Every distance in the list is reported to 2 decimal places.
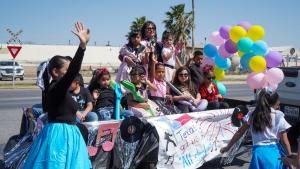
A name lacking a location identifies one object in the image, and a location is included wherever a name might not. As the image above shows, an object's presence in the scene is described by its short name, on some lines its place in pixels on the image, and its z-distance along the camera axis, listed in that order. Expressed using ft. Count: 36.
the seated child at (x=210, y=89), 22.25
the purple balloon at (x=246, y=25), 20.07
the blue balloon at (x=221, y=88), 23.73
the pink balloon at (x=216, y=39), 22.38
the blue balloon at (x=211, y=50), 22.91
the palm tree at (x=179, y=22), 124.57
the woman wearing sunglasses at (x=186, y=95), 20.38
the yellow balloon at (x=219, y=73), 23.71
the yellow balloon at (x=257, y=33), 19.19
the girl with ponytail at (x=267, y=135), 12.82
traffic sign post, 66.28
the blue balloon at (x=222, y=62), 22.91
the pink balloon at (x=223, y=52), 21.97
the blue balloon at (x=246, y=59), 19.10
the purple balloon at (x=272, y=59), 19.13
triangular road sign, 66.33
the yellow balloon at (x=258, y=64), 18.35
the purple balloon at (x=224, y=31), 21.53
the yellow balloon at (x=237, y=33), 19.69
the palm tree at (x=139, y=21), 138.00
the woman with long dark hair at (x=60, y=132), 11.32
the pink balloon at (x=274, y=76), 18.43
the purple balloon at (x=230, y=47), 21.18
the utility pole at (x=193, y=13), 110.98
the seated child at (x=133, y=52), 23.35
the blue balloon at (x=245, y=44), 18.99
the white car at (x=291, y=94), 23.94
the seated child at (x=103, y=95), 18.57
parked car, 94.32
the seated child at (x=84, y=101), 17.21
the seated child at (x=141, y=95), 18.63
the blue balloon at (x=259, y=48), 18.83
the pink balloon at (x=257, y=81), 18.48
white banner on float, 16.62
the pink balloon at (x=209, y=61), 23.34
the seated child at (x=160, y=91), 20.13
